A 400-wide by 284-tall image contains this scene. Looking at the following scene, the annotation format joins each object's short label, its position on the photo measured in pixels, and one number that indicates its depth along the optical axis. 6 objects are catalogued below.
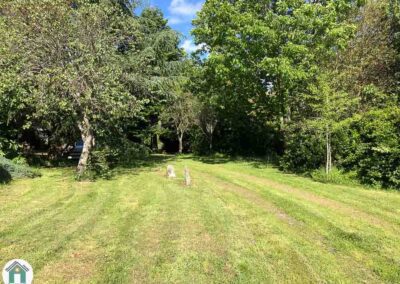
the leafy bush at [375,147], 11.62
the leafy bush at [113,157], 14.43
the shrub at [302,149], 14.40
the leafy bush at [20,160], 15.48
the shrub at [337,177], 12.92
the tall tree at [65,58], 12.27
